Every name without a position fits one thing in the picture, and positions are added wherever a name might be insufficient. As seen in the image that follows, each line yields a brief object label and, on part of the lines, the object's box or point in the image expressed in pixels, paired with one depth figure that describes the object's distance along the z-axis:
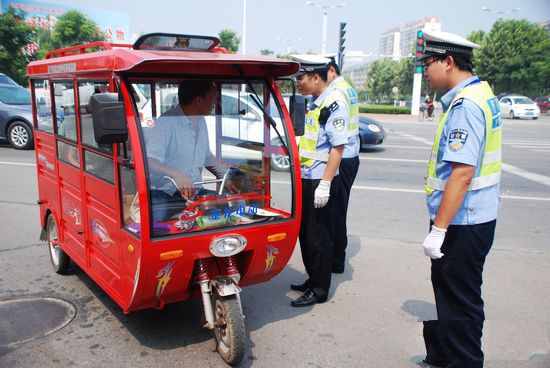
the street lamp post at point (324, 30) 36.34
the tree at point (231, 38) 45.62
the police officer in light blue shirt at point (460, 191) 2.66
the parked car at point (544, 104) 36.44
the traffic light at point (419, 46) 20.62
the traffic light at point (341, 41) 17.61
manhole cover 3.56
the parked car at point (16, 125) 12.26
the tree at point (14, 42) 19.99
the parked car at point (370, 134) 13.50
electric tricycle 2.89
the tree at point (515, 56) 42.56
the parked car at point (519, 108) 30.58
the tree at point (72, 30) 26.94
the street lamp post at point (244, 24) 29.90
